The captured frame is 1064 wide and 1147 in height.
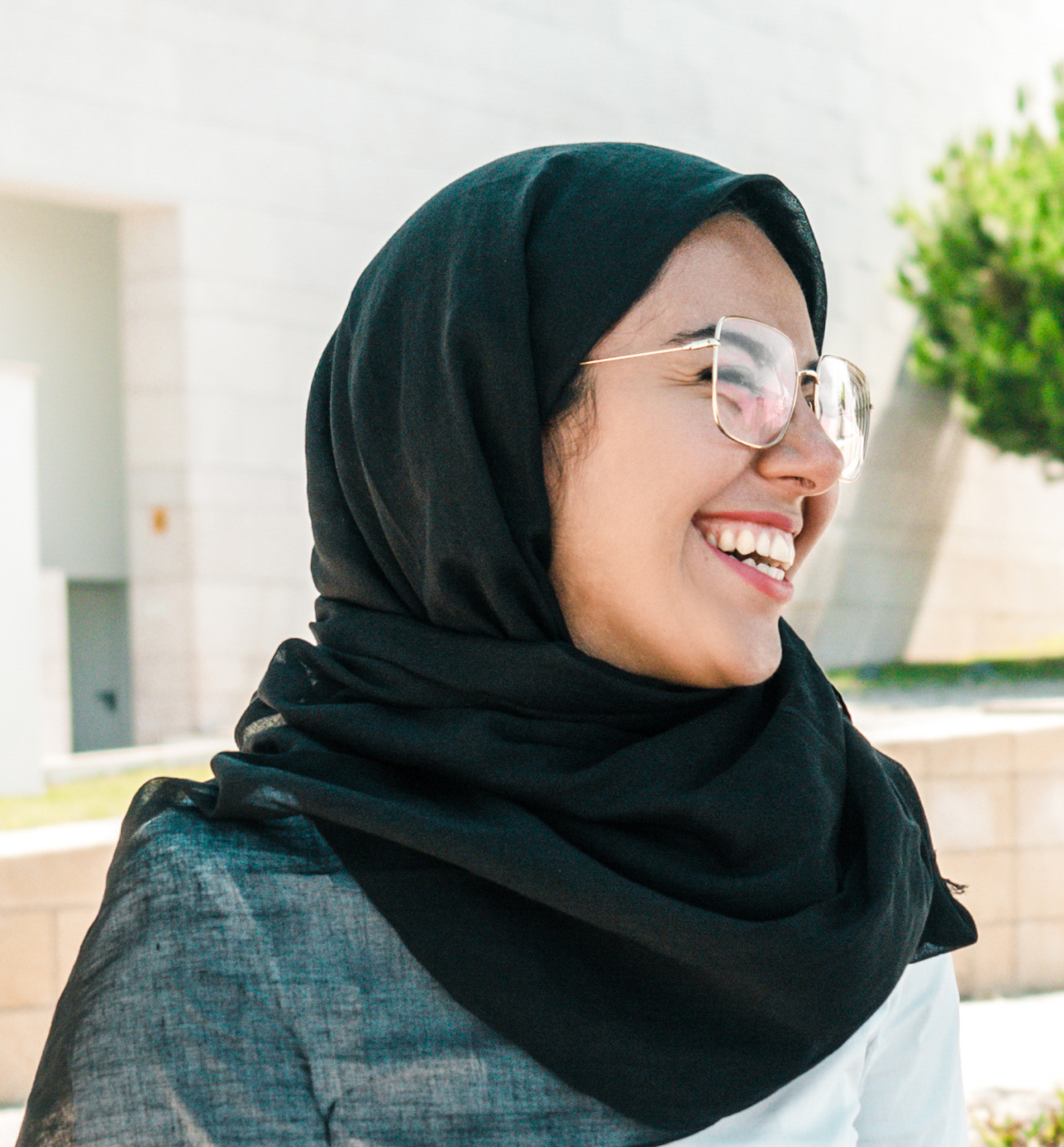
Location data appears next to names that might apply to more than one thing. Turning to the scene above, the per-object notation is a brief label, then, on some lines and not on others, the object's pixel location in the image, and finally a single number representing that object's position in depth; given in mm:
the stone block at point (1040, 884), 5535
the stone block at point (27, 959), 4027
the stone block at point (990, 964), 5375
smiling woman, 1380
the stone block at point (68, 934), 4078
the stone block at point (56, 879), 4012
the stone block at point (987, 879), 5363
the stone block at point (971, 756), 5363
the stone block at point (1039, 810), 5523
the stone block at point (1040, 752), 5520
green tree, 14594
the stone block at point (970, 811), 5363
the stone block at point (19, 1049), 4043
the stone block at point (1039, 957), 5520
